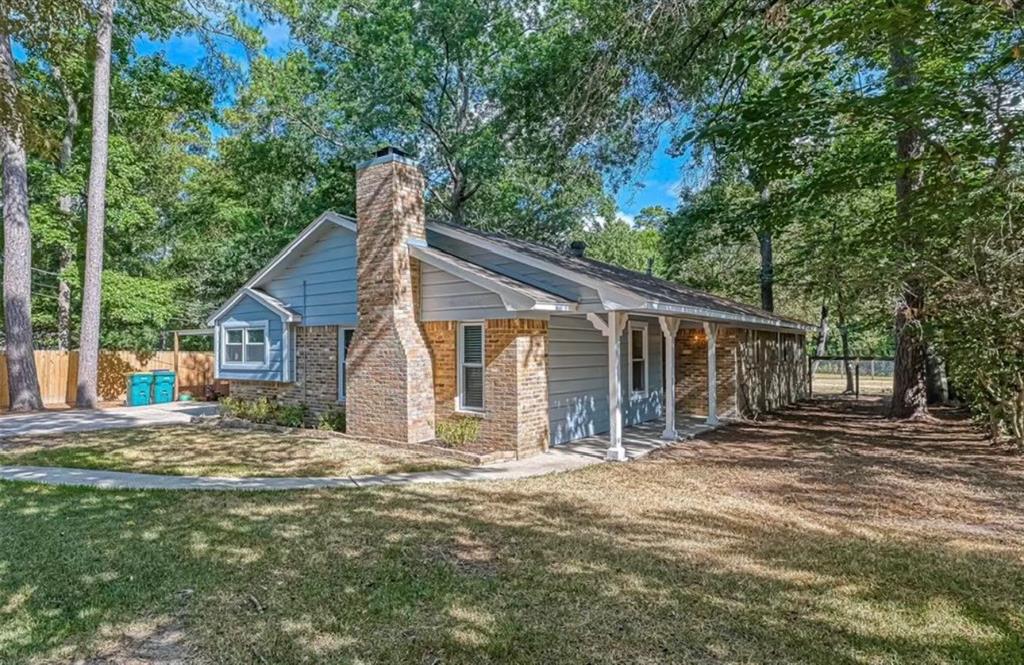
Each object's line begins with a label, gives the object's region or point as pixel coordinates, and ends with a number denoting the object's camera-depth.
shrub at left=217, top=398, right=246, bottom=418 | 12.18
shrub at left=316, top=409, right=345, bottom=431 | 10.59
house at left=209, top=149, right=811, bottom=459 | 8.53
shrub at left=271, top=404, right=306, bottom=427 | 11.27
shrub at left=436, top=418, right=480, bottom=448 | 8.89
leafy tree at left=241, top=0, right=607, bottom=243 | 16.95
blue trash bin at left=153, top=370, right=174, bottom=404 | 17.38
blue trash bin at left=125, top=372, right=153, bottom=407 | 16.61
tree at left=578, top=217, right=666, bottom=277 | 37.38
